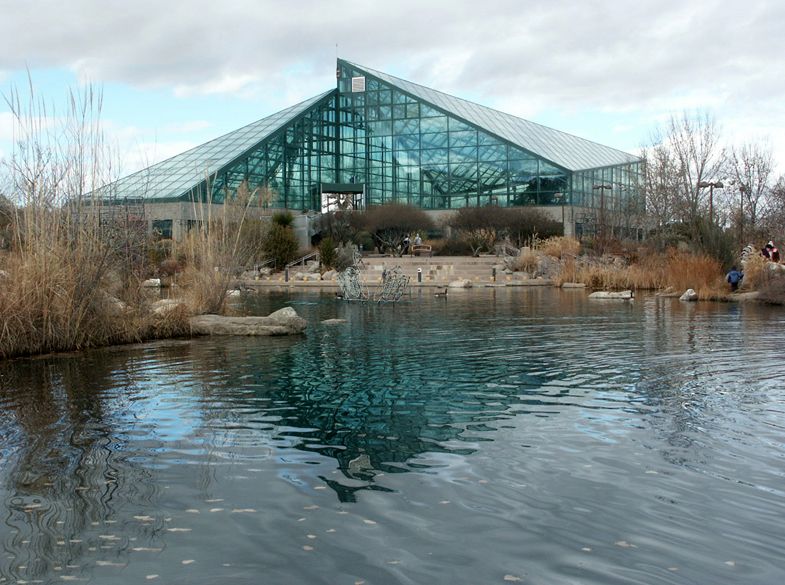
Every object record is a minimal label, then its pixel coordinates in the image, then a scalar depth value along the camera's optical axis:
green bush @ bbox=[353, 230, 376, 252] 44.09
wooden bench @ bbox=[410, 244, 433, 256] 41.28
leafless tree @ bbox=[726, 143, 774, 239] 38.03
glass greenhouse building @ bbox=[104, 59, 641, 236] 46.53
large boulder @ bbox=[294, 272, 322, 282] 34.46
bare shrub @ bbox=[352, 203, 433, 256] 44.31
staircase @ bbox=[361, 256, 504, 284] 34.59
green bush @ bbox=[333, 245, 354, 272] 37.31
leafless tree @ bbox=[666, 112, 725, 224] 37.09
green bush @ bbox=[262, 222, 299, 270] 38.31
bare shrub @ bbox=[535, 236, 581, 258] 37.28
